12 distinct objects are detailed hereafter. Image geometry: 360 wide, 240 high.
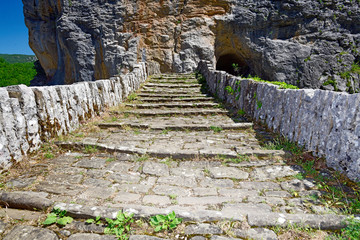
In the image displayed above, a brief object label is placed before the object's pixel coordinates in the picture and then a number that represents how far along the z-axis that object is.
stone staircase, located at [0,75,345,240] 2.04
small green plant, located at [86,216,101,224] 2.06
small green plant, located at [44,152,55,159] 3.59
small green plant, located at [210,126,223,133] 5.39
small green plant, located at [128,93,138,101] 8.45
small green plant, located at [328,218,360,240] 1.87
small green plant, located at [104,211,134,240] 1.91
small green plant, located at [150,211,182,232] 1.98
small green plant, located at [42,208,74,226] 2.02
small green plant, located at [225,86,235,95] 7.35
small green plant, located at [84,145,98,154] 3.93
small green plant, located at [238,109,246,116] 6.38
